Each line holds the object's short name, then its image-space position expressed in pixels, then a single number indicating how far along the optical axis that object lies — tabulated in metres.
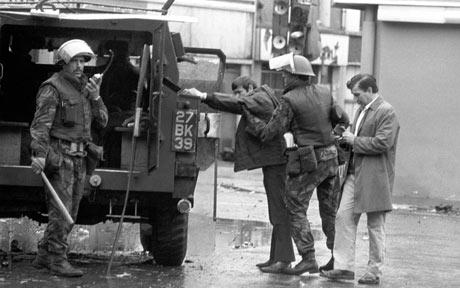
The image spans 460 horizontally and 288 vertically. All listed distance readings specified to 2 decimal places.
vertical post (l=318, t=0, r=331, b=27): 39.19
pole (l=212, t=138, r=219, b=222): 12.01
